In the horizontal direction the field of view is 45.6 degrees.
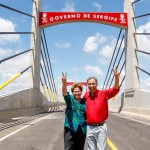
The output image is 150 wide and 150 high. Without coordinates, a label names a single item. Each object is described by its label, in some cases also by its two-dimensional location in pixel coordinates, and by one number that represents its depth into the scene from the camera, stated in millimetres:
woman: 2596
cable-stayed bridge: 5767
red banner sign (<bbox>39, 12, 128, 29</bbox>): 18508
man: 2604
